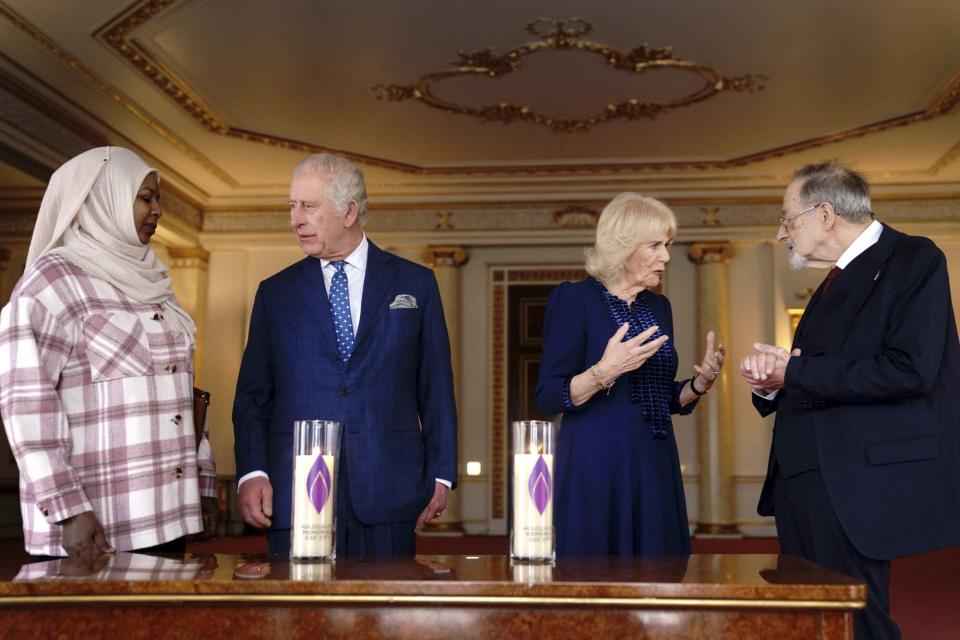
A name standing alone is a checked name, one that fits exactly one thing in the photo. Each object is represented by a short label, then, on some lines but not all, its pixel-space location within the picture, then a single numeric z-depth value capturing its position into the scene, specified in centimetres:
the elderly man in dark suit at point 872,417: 212
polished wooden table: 140
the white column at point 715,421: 941
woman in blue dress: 253
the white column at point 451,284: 971
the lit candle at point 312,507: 165
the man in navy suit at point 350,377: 237
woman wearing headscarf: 206
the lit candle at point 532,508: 163
